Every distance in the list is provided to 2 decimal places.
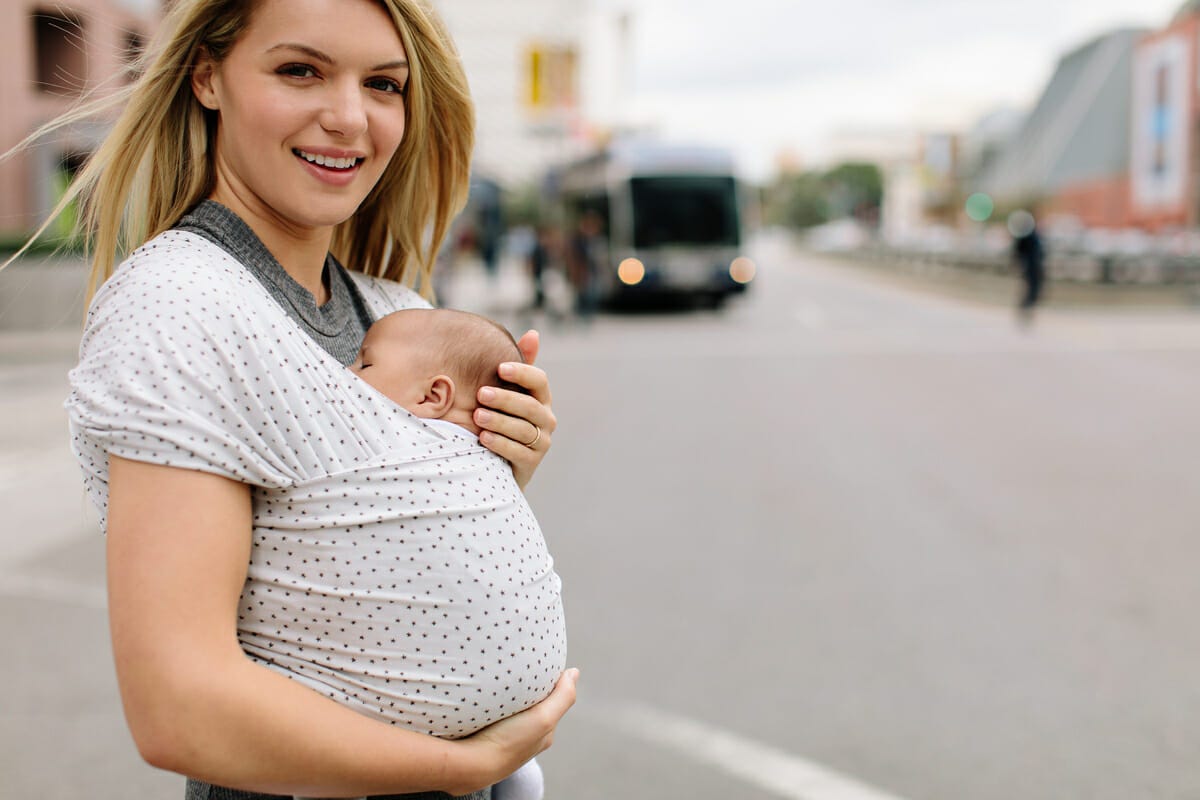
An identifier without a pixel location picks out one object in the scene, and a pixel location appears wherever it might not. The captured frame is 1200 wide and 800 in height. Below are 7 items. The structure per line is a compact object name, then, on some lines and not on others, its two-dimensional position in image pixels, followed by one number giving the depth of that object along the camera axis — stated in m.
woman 1.25
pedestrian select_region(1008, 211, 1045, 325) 22.58
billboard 74.19
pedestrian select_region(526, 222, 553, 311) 22.91
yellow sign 31.92
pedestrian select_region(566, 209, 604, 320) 22.67
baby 1.58
